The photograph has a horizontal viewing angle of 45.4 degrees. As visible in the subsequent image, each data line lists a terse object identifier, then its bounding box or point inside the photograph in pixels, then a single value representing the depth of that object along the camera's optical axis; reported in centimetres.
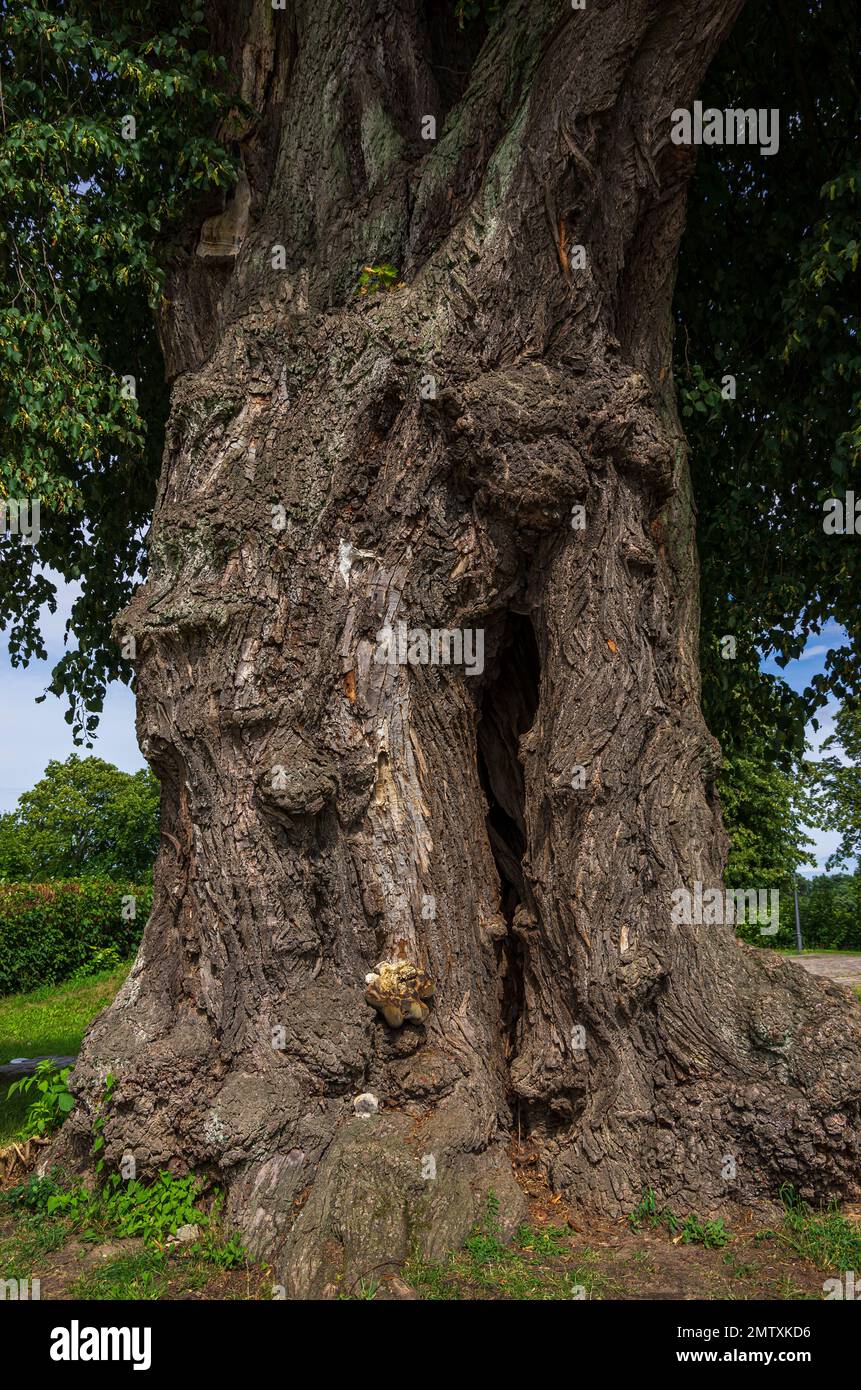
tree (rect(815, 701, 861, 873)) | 3653
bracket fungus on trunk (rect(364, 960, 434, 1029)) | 553
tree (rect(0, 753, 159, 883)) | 2811
